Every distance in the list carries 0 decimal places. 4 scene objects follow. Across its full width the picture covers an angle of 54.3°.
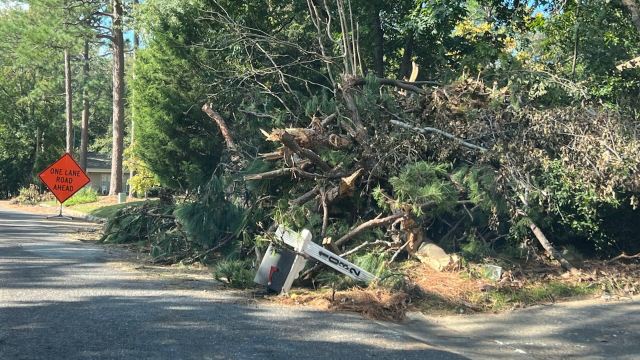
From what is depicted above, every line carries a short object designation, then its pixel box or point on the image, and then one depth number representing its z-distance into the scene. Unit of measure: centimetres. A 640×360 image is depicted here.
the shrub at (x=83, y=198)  3014
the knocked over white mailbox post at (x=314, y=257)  821
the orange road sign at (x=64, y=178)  2047
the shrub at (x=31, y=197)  3495
